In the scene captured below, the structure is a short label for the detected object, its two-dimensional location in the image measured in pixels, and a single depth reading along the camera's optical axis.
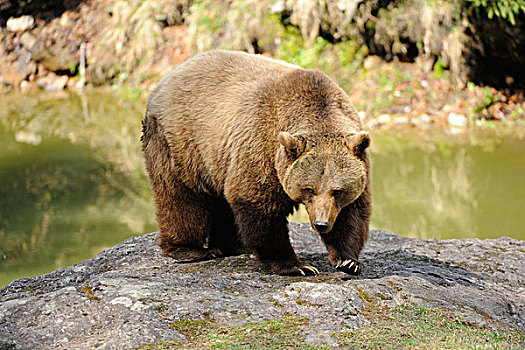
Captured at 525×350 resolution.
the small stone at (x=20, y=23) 44.28
